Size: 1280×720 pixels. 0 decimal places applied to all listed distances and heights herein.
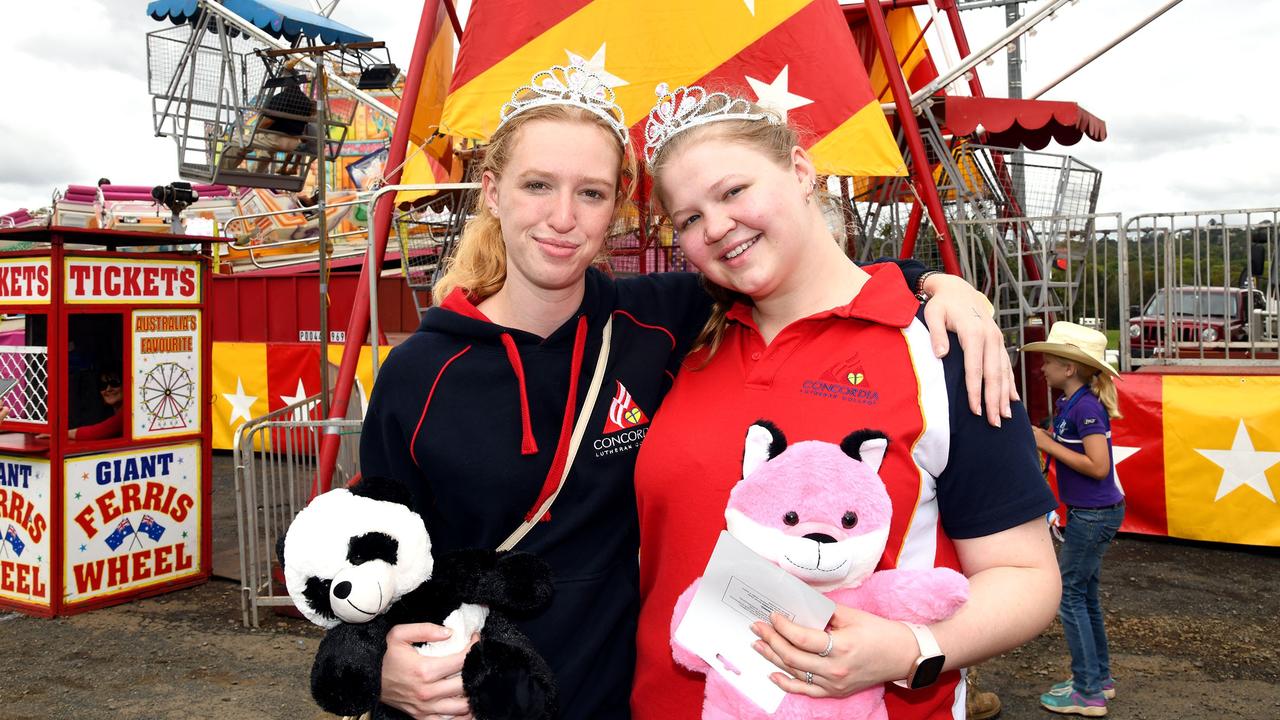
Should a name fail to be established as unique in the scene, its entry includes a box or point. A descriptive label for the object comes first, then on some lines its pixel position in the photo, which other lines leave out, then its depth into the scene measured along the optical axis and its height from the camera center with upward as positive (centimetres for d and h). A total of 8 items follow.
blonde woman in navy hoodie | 190 -10
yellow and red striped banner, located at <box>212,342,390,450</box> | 1079 -24
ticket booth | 586 -48
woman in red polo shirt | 151 -12
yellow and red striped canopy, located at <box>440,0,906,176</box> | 567 +187
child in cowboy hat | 430 -71
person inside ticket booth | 621 -35
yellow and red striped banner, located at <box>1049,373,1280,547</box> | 662 -81
